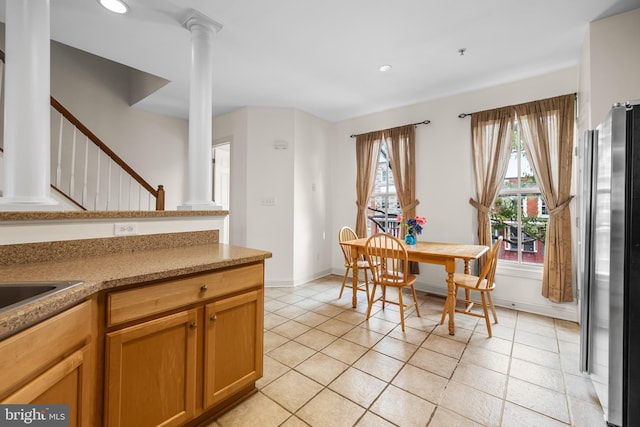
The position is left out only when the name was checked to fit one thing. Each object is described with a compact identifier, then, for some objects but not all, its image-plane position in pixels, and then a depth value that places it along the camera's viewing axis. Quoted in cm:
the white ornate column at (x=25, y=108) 146
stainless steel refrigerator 130
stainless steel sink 99
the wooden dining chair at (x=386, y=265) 269
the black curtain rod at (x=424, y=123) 381
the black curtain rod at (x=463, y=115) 351
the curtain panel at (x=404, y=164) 388
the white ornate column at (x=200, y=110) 220
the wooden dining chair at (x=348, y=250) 344
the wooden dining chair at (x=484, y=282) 244
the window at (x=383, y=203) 434
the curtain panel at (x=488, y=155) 324
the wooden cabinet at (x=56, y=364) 75
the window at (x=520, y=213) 318
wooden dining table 258
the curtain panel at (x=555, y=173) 286
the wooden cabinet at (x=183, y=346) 115
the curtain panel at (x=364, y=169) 434
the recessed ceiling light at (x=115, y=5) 198
